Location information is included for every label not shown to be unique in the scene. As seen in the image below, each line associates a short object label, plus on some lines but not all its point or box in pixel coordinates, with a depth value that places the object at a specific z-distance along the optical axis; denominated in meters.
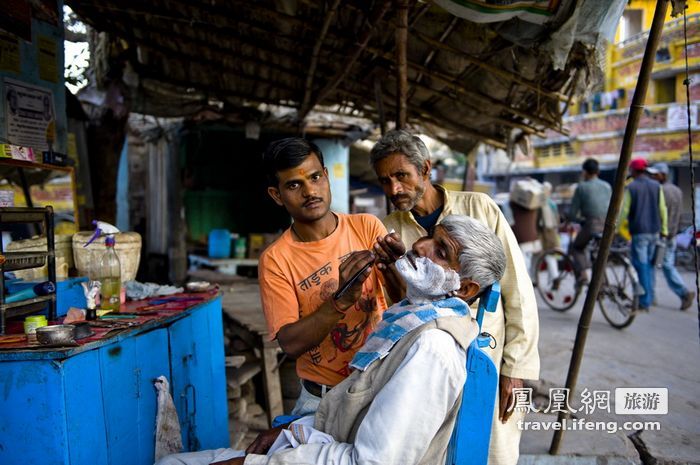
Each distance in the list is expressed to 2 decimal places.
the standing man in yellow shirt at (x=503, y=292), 2.21
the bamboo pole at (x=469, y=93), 4.25
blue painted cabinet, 1.76
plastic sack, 2.40
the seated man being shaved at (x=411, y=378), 1.39
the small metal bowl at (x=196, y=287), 3.21
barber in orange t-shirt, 1.91
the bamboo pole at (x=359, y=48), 3.36
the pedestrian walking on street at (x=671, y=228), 7.30
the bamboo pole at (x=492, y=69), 3.91
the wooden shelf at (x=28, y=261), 2.04
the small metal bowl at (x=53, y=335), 1.84
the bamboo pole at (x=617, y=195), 2.56
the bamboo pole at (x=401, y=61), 3.16
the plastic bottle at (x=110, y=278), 2.60
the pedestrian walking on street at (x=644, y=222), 7.04
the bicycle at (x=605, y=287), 6.34
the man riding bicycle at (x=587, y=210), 7.03
